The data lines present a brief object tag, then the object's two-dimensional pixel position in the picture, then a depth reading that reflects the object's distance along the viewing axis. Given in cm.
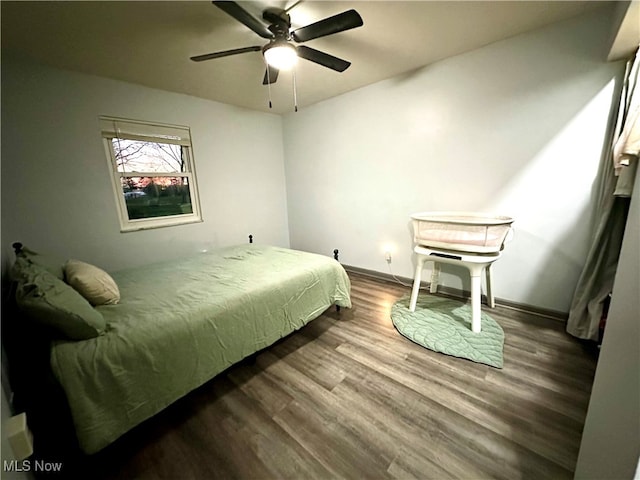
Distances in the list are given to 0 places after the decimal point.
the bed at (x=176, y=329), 111
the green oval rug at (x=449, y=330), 187
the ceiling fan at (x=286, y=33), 148
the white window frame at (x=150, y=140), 264
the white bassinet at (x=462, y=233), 190
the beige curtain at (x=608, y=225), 160
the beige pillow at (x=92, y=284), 153
